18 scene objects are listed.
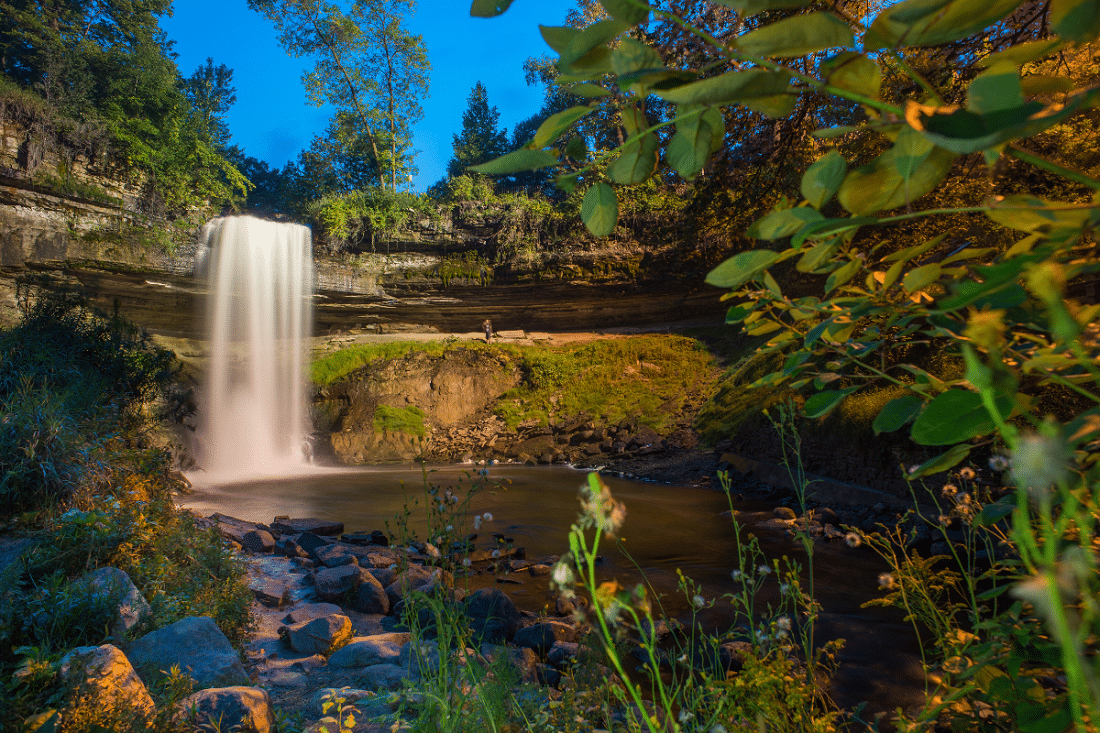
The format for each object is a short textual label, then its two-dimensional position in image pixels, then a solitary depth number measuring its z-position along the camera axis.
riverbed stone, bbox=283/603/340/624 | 4.04
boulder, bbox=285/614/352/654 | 3.55
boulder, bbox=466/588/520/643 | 3.95
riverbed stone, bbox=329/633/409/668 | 3.28
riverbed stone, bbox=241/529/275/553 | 6.30
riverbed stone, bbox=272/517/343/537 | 7.60
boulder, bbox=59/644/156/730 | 1.97
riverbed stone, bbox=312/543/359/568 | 5.75
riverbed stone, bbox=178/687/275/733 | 2.17
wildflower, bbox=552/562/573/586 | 0.66
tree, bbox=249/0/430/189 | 23.19
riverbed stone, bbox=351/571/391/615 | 4.57
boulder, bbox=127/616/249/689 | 2.63
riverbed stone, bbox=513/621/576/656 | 3.87
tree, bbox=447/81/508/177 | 34.84
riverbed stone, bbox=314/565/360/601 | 4.72
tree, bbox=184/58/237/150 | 34.06
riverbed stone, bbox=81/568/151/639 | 2.96
